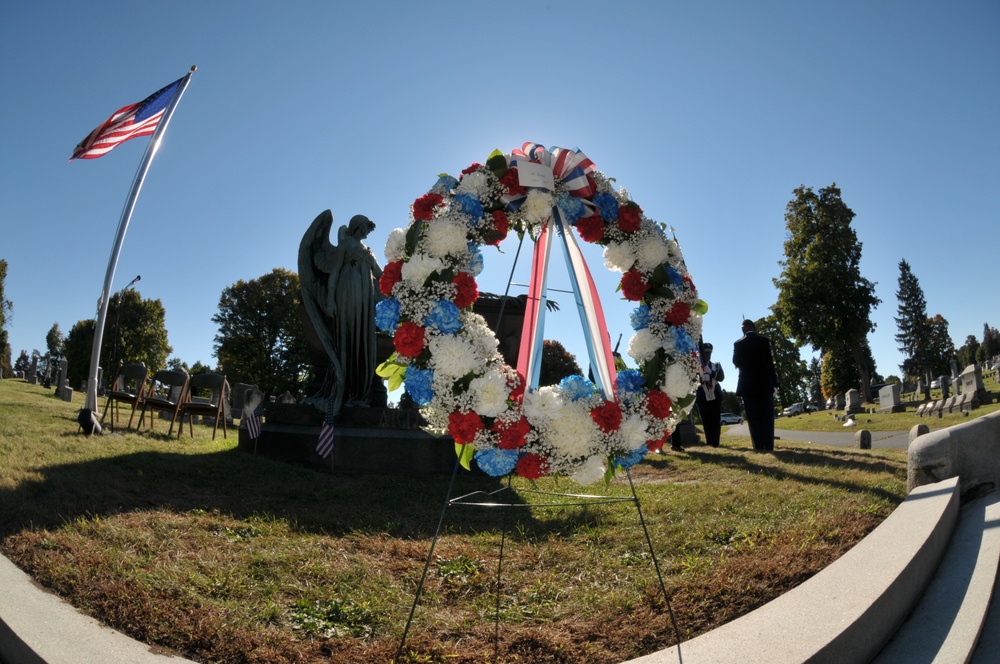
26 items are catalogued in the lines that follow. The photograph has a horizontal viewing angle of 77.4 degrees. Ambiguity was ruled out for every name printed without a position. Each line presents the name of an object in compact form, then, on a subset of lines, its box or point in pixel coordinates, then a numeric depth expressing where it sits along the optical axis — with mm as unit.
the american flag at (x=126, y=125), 11245
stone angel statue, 8633
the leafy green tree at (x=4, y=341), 38222
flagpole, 8727
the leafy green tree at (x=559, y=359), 25438
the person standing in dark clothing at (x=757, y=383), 9617
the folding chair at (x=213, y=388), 10320
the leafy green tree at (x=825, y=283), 35906
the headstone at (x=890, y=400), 27047
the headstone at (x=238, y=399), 19412
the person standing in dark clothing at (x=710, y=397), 10875
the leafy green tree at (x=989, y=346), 73938
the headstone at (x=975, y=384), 21141
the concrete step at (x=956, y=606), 3172
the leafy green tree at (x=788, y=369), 55984
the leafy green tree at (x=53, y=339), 70312
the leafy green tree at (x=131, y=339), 43344
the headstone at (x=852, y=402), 29344
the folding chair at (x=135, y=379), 10195
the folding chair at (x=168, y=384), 10078
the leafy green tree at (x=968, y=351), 82250
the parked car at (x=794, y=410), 53166
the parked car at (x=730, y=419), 53566
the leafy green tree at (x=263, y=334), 33906
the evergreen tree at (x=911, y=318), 77562
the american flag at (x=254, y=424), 8422
